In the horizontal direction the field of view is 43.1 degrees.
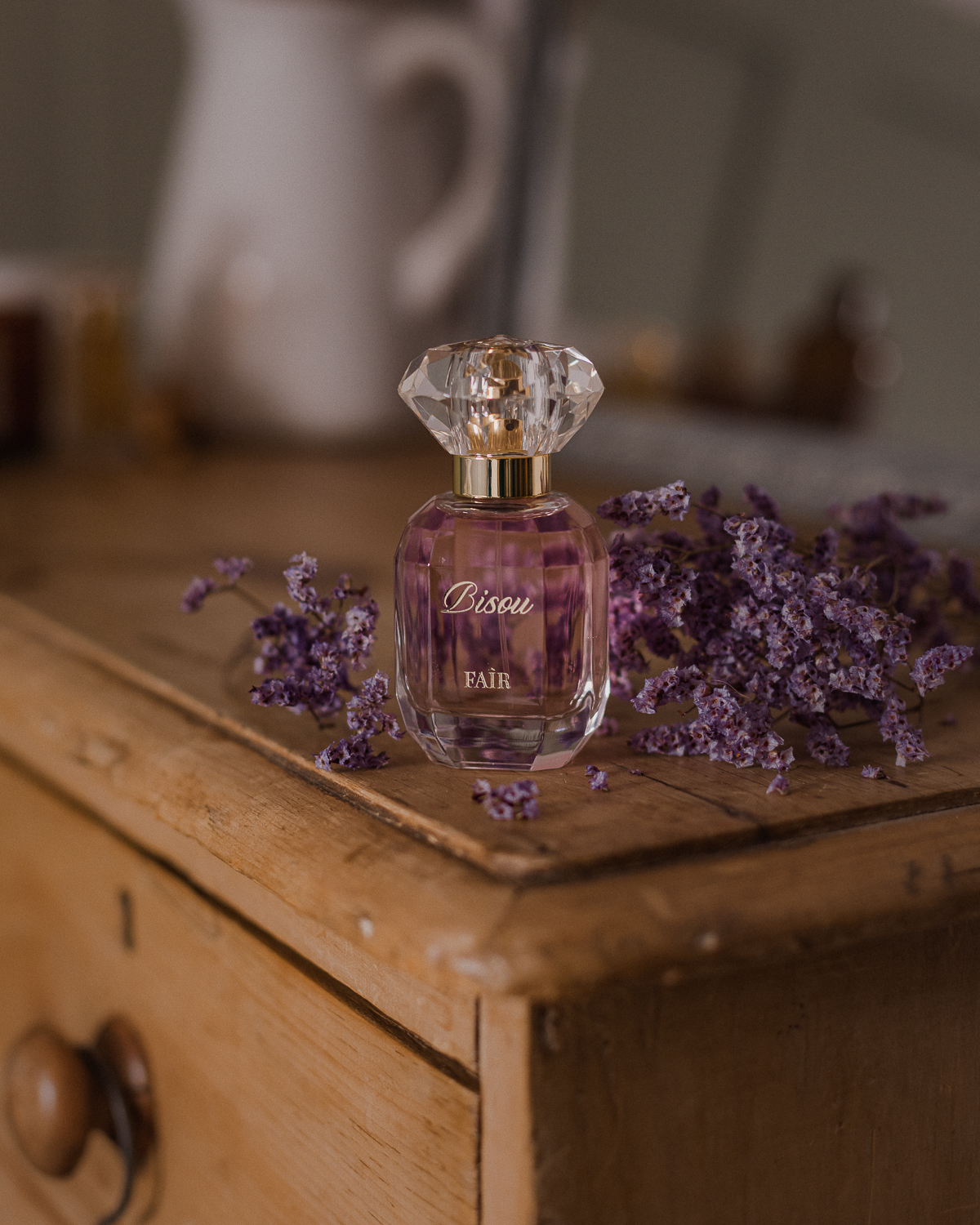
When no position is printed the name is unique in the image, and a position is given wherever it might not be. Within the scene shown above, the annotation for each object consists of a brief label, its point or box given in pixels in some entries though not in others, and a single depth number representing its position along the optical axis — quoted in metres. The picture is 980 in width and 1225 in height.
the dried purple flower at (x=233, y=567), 0.41
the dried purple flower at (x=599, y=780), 0.35
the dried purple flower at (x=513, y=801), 0.33
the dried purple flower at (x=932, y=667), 0.36
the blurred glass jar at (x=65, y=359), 0.95
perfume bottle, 0.35
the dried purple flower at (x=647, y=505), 0.36
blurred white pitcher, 0.97
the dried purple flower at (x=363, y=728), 0.36
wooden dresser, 0.29
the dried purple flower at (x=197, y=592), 0.43
